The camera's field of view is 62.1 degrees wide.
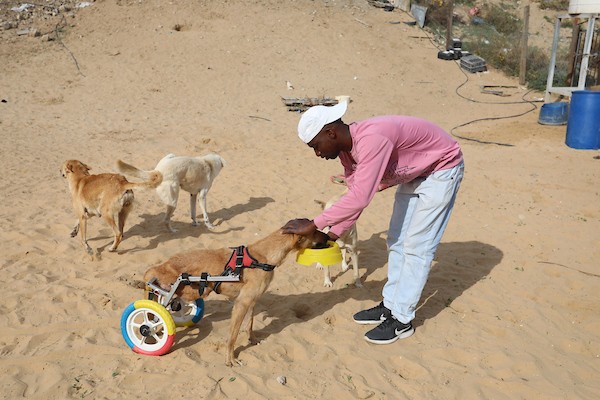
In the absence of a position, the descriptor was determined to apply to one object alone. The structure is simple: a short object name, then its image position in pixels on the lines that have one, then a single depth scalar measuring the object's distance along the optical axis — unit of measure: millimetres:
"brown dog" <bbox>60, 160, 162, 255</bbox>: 5730
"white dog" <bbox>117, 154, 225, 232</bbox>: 6711
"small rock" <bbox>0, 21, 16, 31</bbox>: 17011
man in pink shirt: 3438
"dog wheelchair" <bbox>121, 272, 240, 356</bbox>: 3729
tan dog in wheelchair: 3832
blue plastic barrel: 11008
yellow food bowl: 3652
